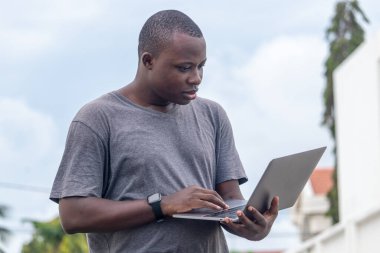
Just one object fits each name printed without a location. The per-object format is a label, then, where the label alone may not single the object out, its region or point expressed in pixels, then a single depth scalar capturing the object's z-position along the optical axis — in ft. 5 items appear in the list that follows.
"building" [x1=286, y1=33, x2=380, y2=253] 105.60
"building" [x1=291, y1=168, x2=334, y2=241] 173.78
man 13.19
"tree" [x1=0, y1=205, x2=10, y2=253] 124.26
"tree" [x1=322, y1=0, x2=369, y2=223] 139.13
